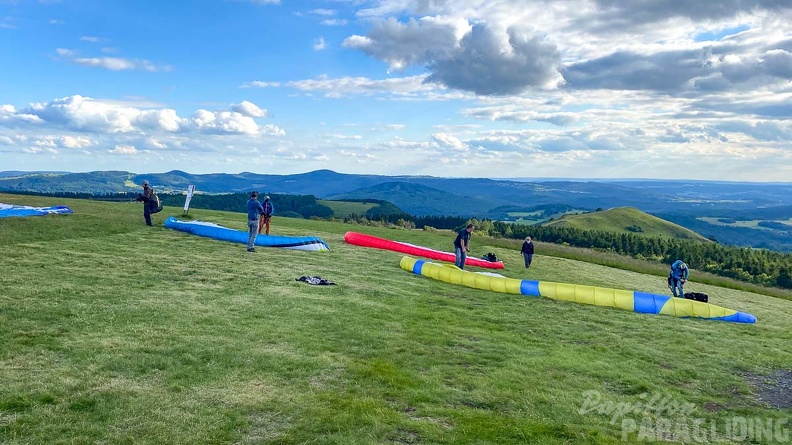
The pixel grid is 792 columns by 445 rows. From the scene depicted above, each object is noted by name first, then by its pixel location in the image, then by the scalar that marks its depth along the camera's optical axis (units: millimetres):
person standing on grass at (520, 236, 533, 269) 34469
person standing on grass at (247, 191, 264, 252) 26406
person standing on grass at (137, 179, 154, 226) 30570
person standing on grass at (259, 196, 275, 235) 31695
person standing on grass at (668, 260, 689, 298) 26906
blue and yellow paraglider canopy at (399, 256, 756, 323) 22031
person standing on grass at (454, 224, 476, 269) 28297
